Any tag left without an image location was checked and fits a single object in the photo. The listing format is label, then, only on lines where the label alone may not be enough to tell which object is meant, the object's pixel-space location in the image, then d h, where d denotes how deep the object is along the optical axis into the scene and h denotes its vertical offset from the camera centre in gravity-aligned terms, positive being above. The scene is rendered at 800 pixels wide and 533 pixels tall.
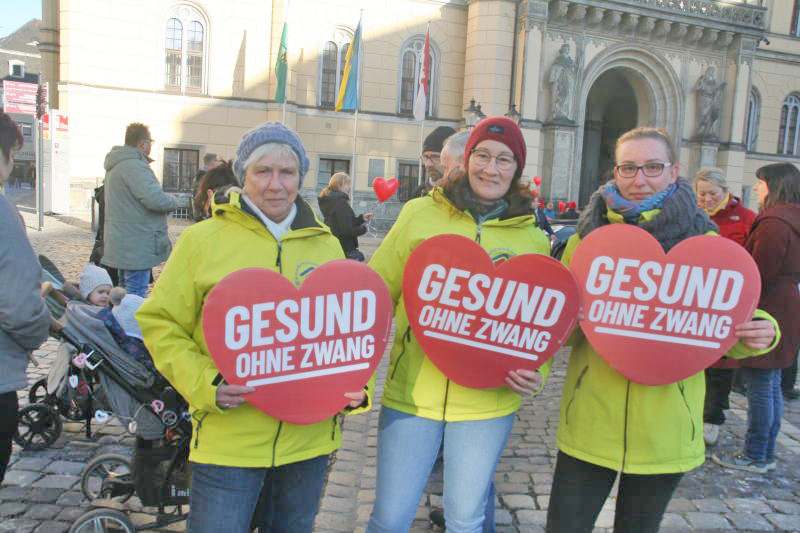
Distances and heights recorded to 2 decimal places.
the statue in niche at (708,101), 24.38 +3.84
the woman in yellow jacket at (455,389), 2.46 -0.81
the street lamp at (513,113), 20.84 +2.50
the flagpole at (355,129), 19.65 +1.65
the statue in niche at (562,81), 21.80 +3.82
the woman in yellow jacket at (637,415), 2.34 -0.83
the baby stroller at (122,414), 3.18 -1.36
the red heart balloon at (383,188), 11.63 -0.12
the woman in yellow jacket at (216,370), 2.14 -0.62
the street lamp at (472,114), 16.97 +1.95
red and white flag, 19.42 +2.90
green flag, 19.48 +3.29
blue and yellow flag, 19.39 +3.19
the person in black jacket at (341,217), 6.75 -0.41
